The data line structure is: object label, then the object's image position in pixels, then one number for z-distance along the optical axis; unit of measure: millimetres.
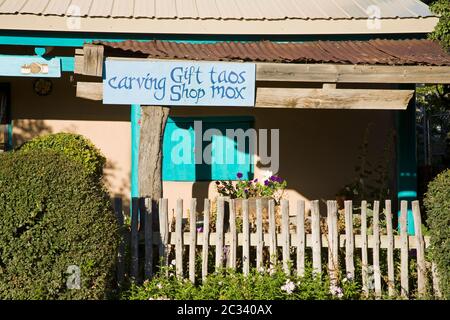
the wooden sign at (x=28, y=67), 8938
